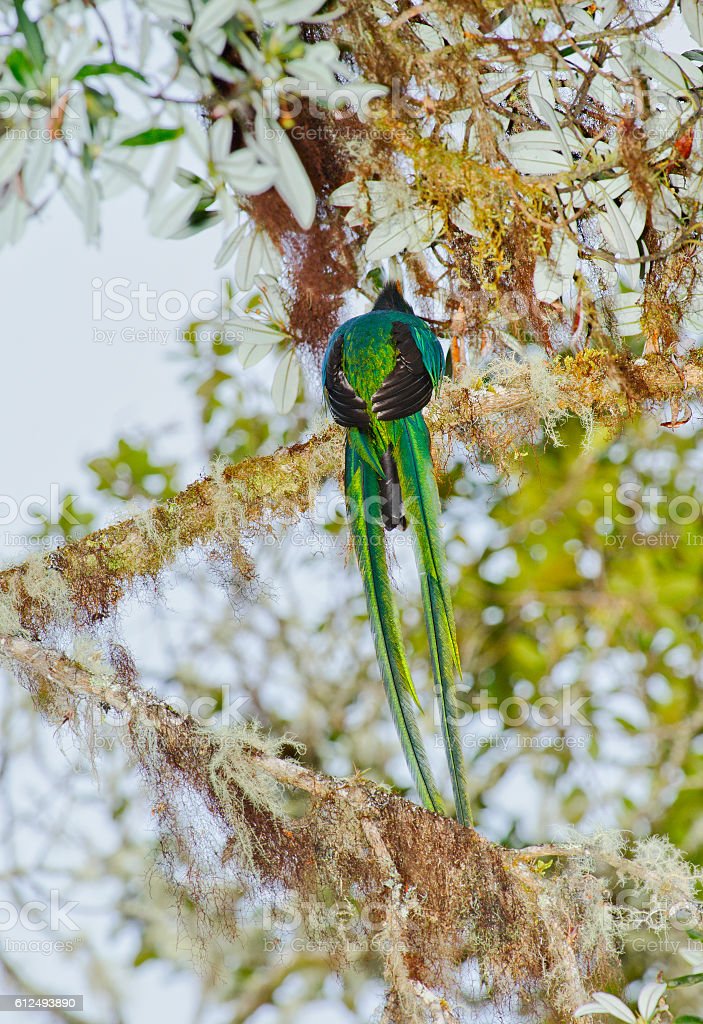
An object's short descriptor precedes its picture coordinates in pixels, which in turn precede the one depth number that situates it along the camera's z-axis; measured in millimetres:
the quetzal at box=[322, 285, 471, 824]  16786
